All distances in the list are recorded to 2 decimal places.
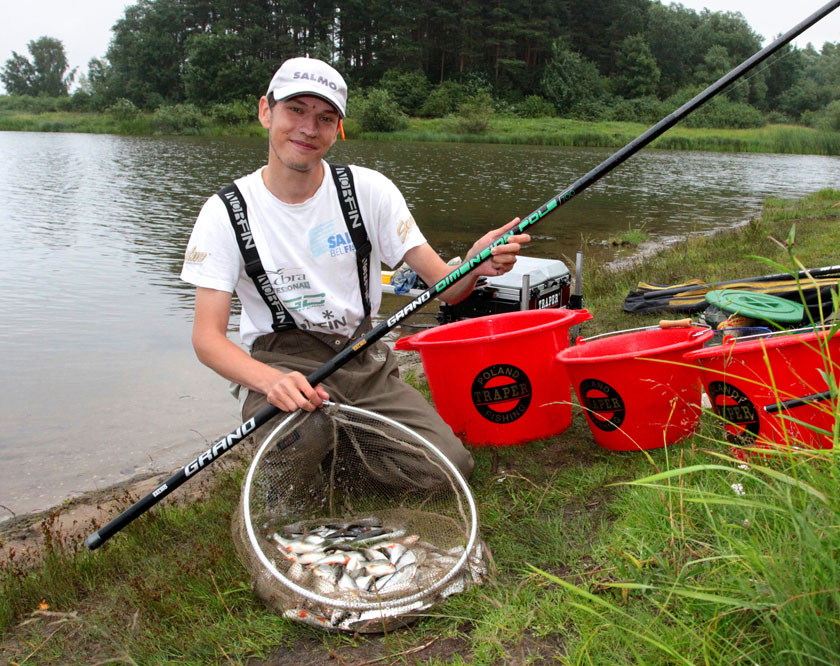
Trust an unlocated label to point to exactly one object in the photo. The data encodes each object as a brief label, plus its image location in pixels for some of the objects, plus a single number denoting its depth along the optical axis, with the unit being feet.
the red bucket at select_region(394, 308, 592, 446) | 11.96
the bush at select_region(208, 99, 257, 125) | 174.09
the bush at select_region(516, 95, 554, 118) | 208.33
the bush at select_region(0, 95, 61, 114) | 239.13
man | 10.42
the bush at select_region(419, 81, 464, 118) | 203.31
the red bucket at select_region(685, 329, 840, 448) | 9.89
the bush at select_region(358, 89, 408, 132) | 159.79
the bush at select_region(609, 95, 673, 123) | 195.42
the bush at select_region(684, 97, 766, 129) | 127.95
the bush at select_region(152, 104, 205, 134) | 168.55
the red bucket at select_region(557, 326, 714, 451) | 10.91
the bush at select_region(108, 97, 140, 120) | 189.16
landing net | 8.02
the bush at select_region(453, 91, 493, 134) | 165.37
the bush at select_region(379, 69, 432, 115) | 212.02
